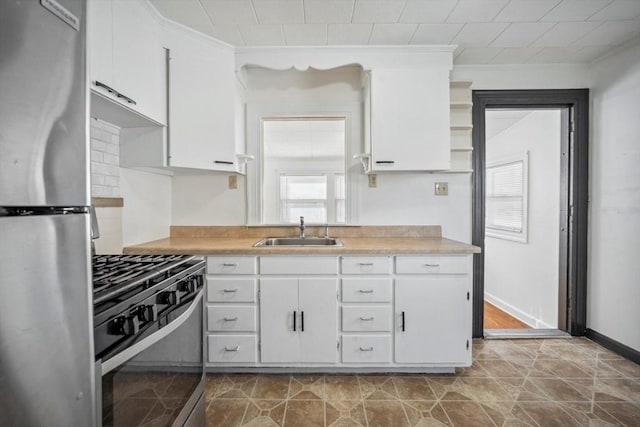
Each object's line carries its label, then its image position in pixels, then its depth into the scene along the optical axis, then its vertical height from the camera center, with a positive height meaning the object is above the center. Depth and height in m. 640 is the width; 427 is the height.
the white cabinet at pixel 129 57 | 1.31 +0.83
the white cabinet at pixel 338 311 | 1.81 -0.66
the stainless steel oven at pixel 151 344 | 0.73 -0.42
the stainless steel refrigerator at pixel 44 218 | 0.47 -0.02
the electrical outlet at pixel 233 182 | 2.40 +0.25
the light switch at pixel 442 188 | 2.38 +0.20
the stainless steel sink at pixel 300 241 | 2.29 -0.25
